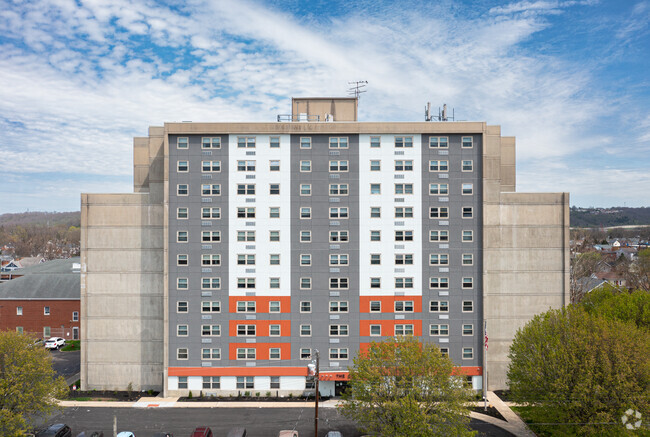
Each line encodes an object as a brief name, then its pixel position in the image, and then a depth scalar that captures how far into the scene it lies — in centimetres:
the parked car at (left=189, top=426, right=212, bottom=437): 3178
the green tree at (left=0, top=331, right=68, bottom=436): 2986
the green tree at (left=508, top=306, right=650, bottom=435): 2664
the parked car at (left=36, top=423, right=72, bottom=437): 3145
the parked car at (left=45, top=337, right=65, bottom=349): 5709
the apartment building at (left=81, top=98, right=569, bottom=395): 4125
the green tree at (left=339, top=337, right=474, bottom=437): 2723
